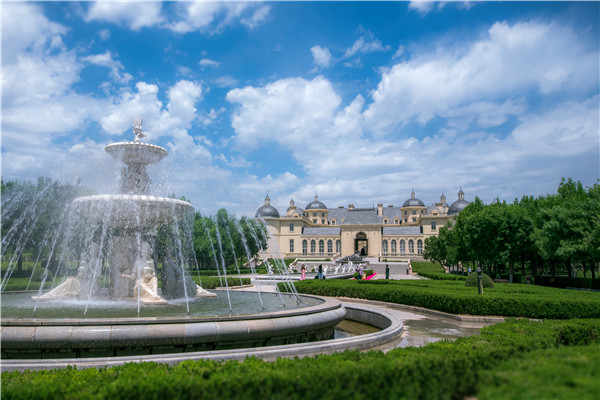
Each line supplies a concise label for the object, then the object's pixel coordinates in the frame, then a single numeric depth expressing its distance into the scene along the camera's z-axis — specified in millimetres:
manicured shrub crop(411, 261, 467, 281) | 30978
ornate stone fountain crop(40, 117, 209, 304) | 11141
